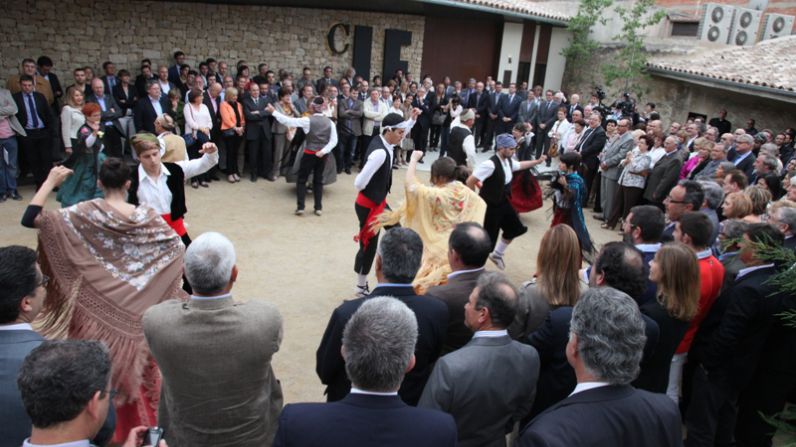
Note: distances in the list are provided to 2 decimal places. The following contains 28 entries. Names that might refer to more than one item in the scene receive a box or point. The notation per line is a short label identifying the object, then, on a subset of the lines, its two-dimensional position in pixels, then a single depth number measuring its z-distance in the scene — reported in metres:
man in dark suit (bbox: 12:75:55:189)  7.76
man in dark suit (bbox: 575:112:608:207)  9.81
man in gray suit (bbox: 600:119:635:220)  9.12
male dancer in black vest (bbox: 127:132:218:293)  4.46
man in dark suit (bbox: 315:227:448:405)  2.81
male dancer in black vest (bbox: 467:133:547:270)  6.38
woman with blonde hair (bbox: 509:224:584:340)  3.25
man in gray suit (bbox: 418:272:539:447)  2.49
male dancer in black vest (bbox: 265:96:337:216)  8.16
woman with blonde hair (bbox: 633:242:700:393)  3.27
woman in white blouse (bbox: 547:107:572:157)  11.70
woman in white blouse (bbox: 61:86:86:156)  7.66
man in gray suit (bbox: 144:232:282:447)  2.46
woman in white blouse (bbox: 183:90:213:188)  8.76
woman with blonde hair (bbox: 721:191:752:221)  5.04
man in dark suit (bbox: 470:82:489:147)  14.09
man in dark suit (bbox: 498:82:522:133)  13.91
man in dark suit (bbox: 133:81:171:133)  8.49
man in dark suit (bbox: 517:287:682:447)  2.00
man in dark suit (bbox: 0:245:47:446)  2.12
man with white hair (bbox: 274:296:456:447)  1.87
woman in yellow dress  4.86
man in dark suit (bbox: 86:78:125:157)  8.33
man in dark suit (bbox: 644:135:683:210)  8.22
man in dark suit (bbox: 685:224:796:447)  3.54
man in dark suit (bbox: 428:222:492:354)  3.21
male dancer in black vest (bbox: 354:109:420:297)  5.82
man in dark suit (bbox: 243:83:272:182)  9.60
